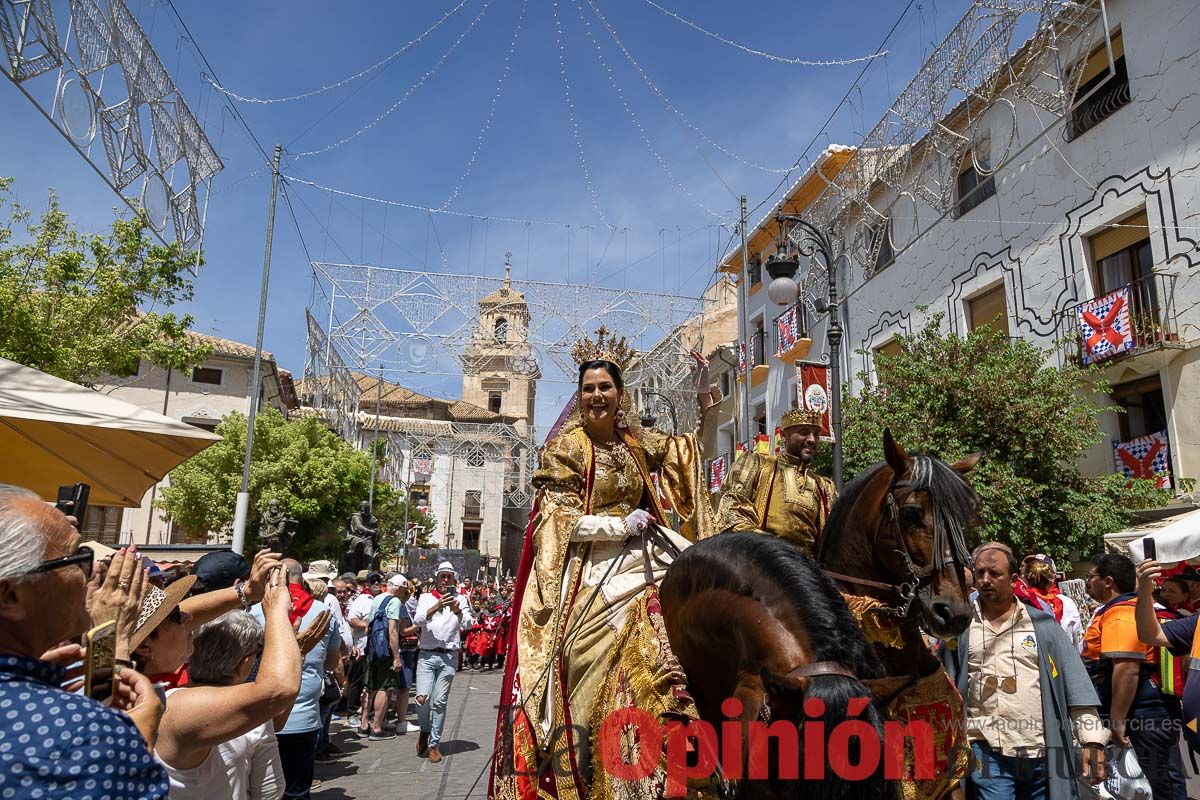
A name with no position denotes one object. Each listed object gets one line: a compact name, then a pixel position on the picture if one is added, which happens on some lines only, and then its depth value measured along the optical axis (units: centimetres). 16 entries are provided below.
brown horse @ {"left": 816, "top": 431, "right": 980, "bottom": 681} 349
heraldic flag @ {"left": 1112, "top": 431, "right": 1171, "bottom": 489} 1422
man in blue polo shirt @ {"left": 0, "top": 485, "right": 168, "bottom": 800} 158
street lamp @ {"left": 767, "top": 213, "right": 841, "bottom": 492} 1063
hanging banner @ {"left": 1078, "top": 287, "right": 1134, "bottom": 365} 1445
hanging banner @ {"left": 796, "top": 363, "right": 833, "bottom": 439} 1497
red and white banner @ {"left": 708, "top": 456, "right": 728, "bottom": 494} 2794
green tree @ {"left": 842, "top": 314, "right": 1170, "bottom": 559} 1403
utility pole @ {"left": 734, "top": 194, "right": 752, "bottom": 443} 2034
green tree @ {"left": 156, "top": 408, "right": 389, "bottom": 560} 3344
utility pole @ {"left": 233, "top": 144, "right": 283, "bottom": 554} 1712
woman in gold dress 370
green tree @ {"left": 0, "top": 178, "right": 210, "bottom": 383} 1480
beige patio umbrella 475
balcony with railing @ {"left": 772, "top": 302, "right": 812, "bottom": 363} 2645
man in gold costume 494
